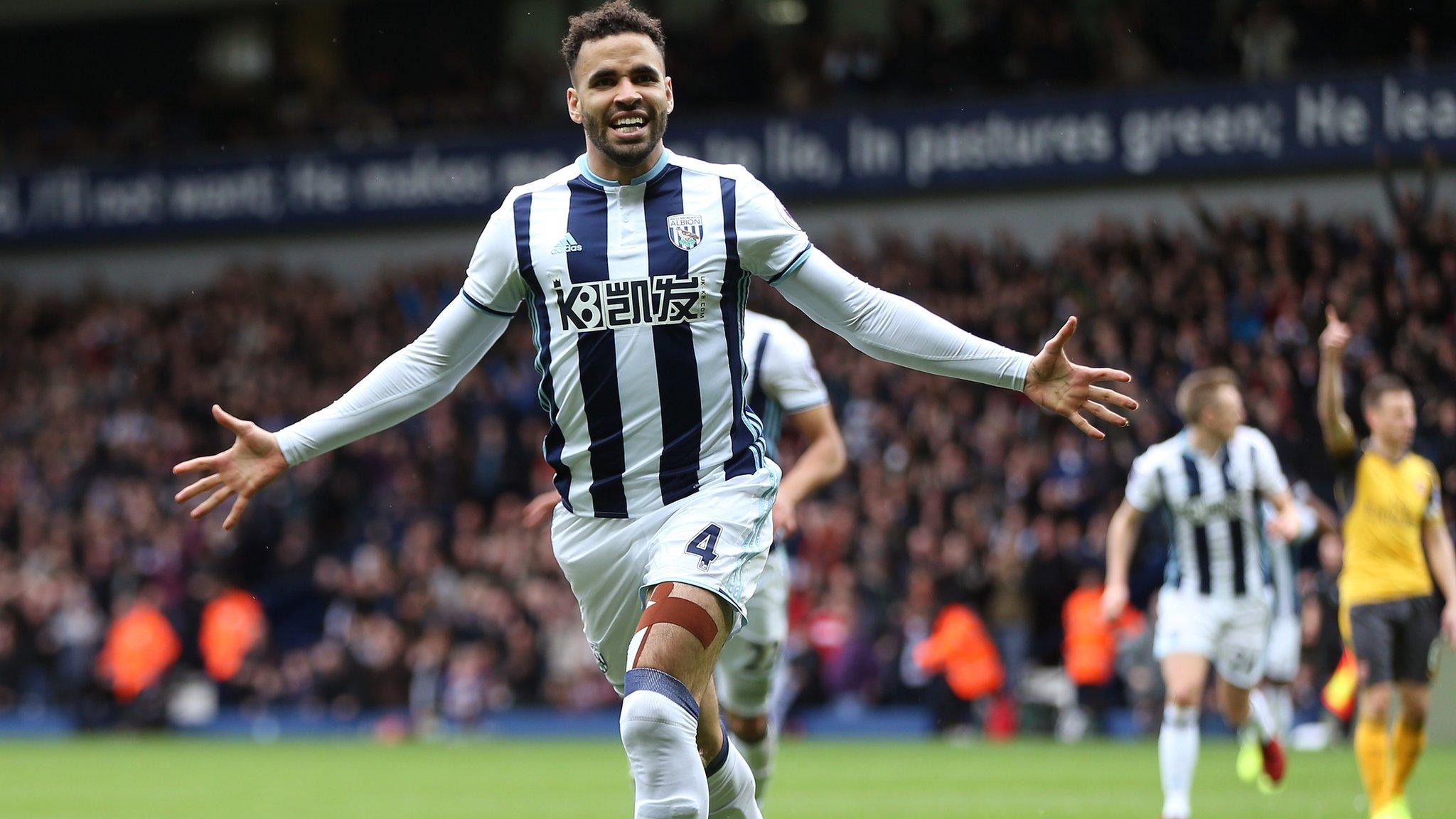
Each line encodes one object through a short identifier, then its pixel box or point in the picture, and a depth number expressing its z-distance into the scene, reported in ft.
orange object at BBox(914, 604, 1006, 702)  59.67
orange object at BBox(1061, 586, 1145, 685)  57.62
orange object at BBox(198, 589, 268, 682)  74.13
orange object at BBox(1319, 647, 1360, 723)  51.55
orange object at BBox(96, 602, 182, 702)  74.74
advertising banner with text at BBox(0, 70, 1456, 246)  68.23
